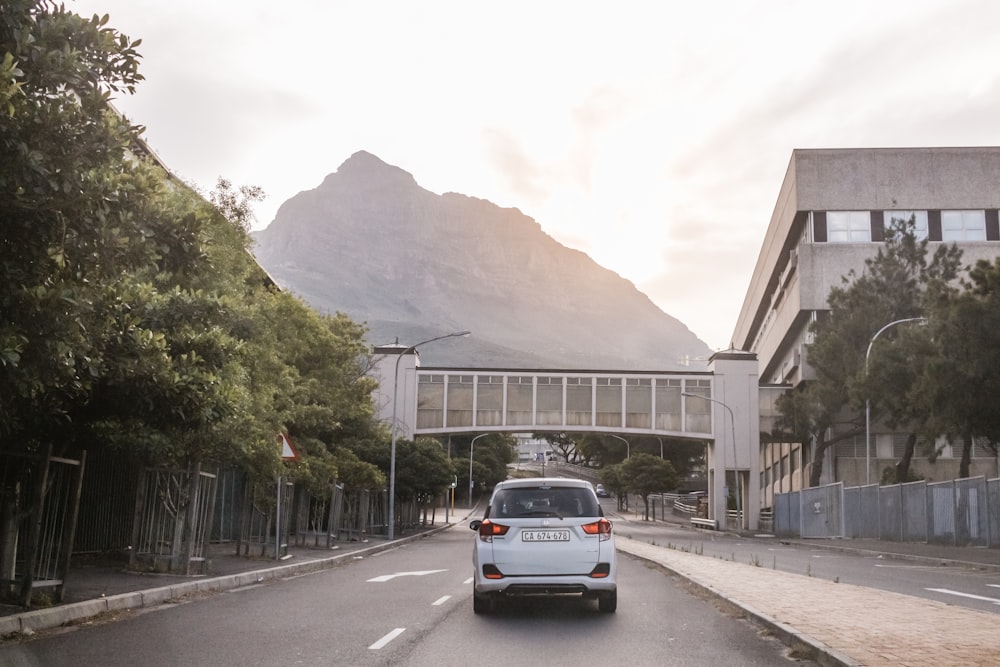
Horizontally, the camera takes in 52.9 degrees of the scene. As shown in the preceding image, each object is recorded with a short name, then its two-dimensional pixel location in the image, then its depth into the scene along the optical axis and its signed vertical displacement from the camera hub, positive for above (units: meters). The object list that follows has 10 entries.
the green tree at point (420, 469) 52.41 +2.63
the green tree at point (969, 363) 26.67 +4.70
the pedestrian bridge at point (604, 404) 65.69 +7.86
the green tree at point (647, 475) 92.06 +4.78
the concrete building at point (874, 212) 62.25 +20.25
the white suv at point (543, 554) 12.06 -0.35
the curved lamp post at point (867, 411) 41.85 +5.36
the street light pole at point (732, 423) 64.00 +6.91
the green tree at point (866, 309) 48.44 +10.92
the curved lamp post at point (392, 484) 41.73 +1.43
